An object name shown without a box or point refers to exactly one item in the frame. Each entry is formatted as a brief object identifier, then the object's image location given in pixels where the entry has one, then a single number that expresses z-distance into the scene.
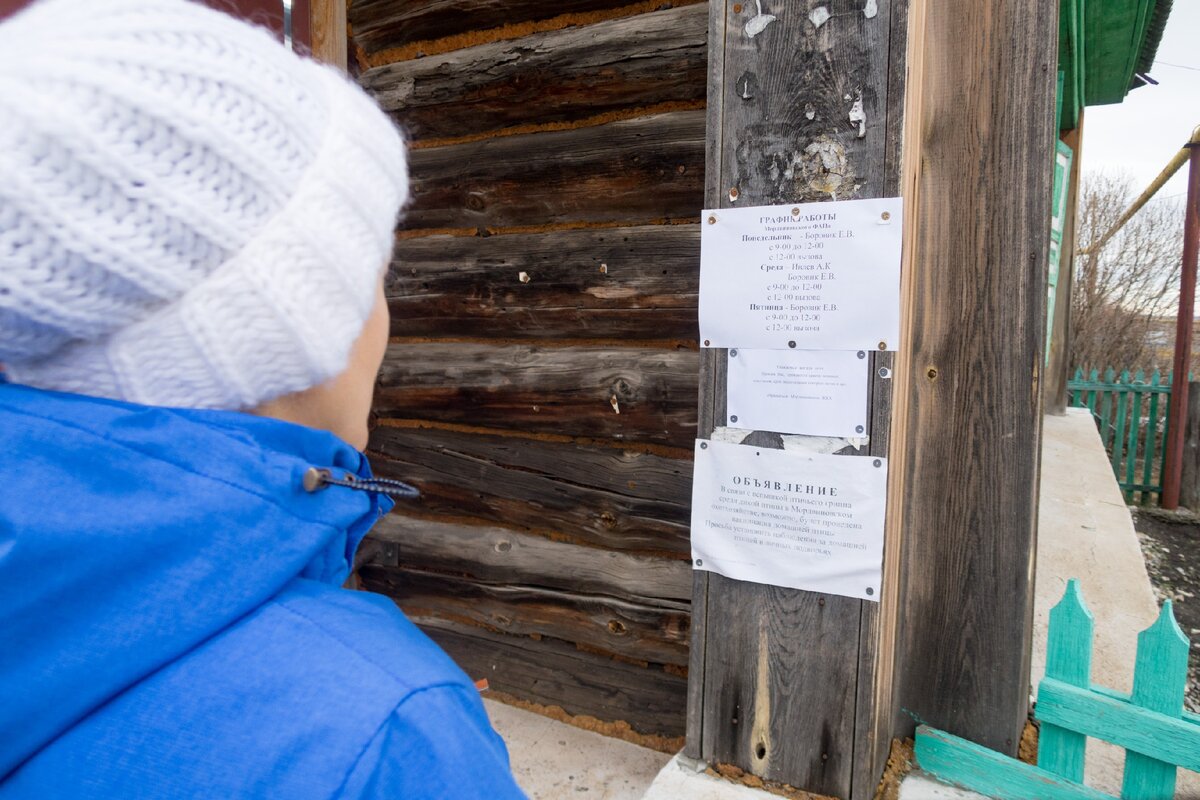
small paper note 1.76
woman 0.59
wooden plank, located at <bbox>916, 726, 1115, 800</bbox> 1.94
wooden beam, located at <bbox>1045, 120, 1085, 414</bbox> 7.28
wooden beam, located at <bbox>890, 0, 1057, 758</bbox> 1.98
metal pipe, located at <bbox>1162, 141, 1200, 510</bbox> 7.60
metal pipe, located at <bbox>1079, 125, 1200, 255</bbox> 7.64
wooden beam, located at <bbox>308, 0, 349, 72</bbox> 2.94
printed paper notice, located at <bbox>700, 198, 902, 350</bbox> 1.72
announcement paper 1.78
